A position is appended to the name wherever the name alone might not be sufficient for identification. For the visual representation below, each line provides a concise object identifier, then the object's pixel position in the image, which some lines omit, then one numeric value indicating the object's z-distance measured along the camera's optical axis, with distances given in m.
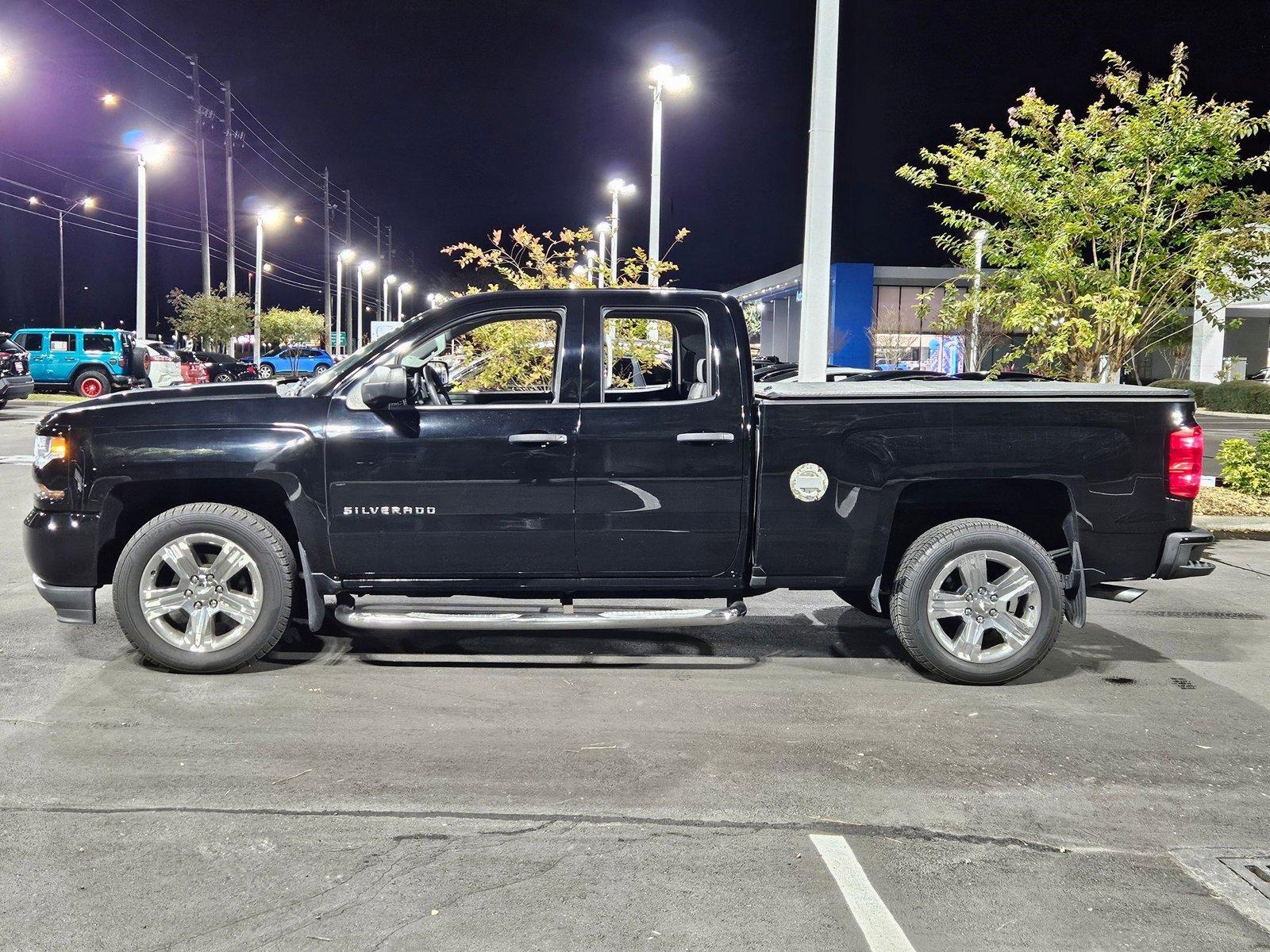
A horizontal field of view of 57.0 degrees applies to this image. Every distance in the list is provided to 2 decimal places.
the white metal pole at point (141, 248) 33.31
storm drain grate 3.81
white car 33.38
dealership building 50.83
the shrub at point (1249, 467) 13.11
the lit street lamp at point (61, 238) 47.59
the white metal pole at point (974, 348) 37.78
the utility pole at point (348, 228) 83.55
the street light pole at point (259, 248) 50.66
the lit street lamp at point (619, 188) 29.53
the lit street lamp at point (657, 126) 20.22
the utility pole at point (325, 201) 81.78
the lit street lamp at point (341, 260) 76.50
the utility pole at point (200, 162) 46.19
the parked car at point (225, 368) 40.06
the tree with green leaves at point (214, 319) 47.25
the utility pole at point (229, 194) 51.47
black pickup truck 5.98
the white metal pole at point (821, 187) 11.16
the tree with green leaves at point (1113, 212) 12.57
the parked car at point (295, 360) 50.62
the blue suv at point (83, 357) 33.06
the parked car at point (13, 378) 26.97
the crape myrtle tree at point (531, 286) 13.55
